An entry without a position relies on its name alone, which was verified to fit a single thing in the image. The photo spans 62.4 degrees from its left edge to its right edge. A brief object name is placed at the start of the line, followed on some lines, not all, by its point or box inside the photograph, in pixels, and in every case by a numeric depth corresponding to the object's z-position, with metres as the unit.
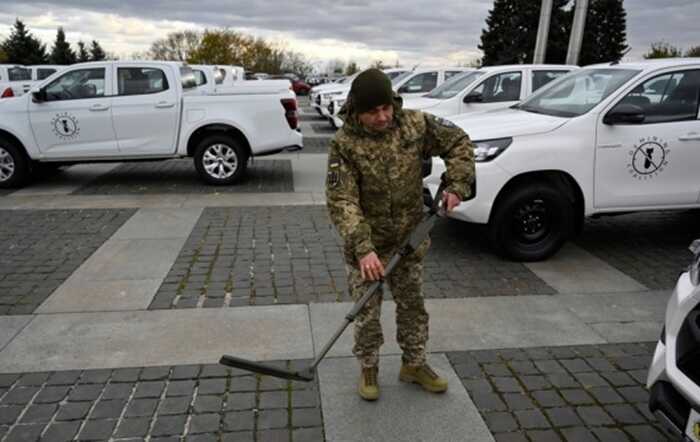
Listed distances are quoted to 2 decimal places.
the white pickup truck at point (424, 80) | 14.30
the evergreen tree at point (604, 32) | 43.09
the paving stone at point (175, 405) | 3.04
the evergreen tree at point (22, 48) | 48.25
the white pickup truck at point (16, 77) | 19.55
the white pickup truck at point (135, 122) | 8.31
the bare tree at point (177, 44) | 52.97
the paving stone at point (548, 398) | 3.13
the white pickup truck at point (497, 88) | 10.00
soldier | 2.65
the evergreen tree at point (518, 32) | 40.16
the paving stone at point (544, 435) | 2.84
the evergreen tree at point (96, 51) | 63.66
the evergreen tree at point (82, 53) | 61.53
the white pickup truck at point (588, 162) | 5.10
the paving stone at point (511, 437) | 2.84
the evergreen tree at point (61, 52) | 54.48
